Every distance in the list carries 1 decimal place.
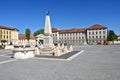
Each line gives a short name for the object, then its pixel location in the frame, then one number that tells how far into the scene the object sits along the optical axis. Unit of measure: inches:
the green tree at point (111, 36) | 1952.5
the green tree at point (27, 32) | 1901.9
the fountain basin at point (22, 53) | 323.6
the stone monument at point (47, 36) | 447.1
